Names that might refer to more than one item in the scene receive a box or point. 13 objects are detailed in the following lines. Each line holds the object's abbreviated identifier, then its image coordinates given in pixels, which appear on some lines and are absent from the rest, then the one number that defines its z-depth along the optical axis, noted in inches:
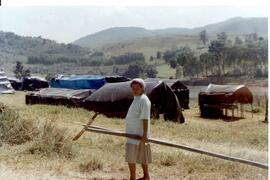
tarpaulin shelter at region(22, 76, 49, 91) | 1665.8
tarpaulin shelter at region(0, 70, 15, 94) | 1337.2
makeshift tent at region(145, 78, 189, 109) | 1146.8
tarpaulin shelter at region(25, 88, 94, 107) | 929.5
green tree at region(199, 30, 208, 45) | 6261.8
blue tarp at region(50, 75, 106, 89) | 1151.0
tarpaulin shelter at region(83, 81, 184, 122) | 820.6
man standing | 262.8
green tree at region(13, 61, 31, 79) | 2893.0
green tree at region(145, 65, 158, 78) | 3331.4
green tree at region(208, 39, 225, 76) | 3272.6
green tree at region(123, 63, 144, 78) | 3469.5
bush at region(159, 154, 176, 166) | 343.9
